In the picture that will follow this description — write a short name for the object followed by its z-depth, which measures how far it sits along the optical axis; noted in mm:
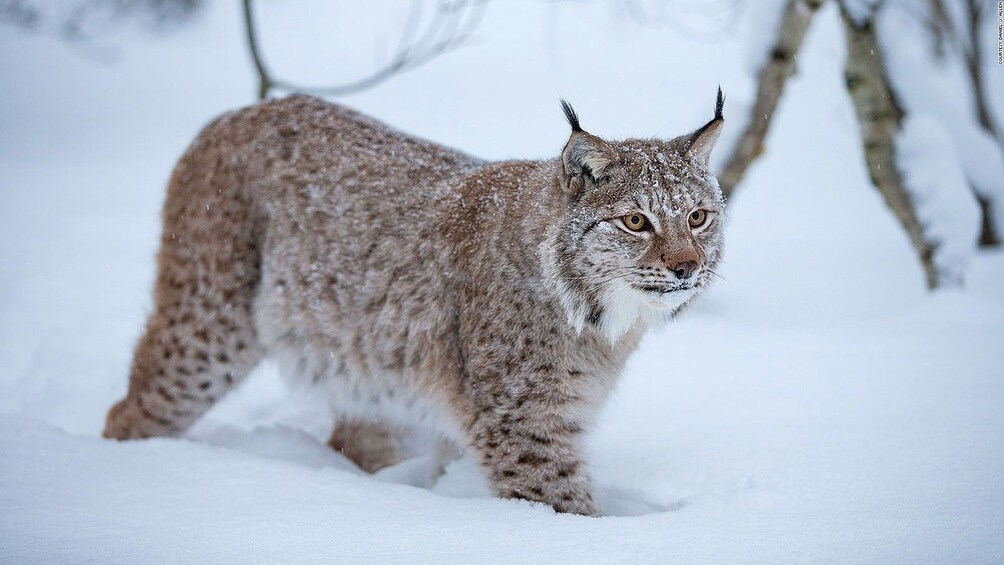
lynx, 6762
